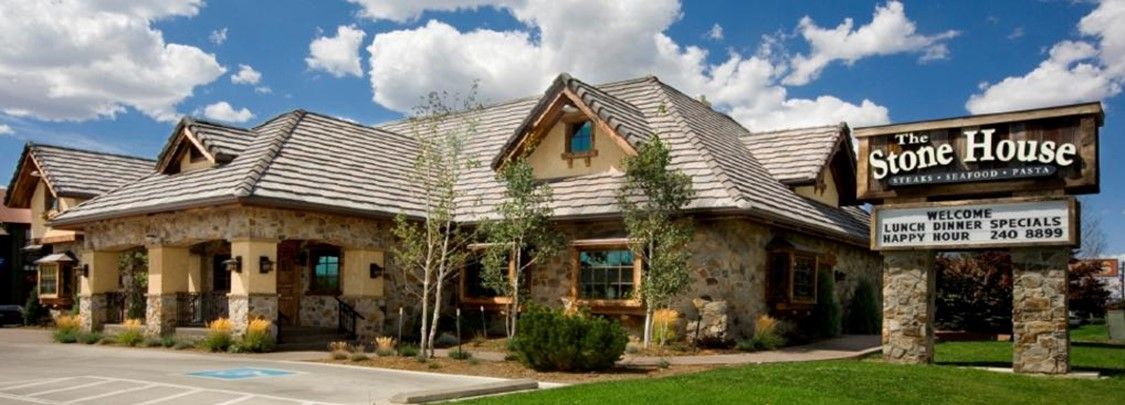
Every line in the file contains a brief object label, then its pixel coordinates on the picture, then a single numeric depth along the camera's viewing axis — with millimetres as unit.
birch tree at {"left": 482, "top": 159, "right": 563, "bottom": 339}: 19406
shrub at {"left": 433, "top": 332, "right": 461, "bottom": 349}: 20688
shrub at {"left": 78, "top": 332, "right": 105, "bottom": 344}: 21844
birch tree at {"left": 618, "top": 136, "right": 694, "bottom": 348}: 17422
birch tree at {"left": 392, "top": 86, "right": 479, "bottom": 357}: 17250
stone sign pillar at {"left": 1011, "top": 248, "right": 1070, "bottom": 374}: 14219
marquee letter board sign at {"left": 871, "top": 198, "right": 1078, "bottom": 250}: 14211
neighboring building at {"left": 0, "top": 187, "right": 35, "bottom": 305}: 42625
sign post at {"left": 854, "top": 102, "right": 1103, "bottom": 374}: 14188
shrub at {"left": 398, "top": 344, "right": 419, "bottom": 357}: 17188
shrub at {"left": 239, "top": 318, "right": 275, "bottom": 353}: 18297
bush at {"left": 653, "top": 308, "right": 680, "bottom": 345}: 18359
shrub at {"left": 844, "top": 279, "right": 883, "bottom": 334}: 24984
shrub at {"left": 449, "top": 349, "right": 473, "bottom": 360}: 16656
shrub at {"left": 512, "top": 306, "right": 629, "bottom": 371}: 14078
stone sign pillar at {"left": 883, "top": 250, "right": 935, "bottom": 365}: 15352
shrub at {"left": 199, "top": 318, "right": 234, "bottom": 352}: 18688
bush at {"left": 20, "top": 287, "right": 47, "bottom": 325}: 33438
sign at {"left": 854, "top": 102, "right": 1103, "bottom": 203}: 14109
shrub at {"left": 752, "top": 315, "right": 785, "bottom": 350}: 19016
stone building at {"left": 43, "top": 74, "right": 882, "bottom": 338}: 19281
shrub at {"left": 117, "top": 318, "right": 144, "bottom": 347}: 20703
